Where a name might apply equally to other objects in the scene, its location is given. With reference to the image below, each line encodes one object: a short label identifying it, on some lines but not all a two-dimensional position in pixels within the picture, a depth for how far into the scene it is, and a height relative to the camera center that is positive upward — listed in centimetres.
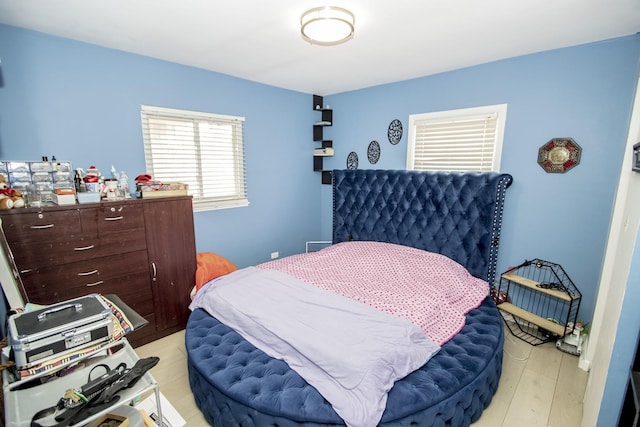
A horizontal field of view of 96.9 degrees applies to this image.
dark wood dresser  199 -69
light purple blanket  143 -101
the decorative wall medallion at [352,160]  391 +14
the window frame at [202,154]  276 +16
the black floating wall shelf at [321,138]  407 +46
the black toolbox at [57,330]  88 -53
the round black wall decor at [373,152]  367 +24
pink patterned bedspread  206 -97
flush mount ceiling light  176 +91
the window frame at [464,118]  273 +55
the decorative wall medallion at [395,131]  343 +47
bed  144 -115
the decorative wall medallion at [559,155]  239 +15
